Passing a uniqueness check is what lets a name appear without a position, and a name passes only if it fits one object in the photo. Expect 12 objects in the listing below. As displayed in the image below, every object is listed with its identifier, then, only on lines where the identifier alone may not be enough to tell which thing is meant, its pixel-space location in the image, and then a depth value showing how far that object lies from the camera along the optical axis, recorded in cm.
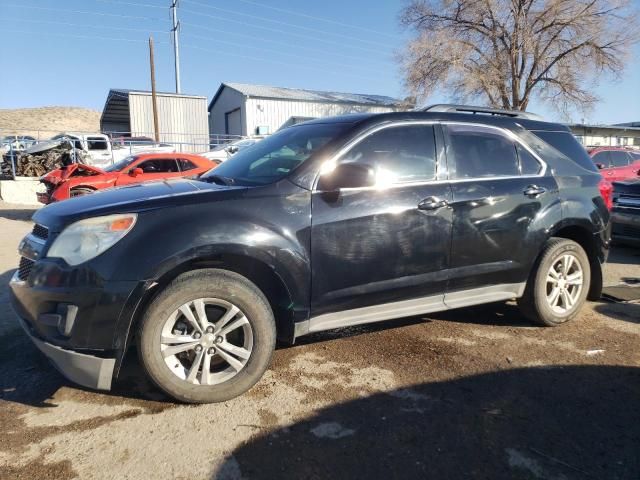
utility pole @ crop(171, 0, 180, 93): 3697
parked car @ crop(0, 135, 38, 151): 1938
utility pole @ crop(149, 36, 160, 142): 2716
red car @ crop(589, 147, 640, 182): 1351
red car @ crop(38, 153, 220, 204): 1070
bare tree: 2817
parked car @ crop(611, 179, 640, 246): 716
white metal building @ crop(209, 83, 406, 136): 3575
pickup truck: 1870
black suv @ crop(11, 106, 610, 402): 271
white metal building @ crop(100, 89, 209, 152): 3078
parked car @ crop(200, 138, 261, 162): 1994
